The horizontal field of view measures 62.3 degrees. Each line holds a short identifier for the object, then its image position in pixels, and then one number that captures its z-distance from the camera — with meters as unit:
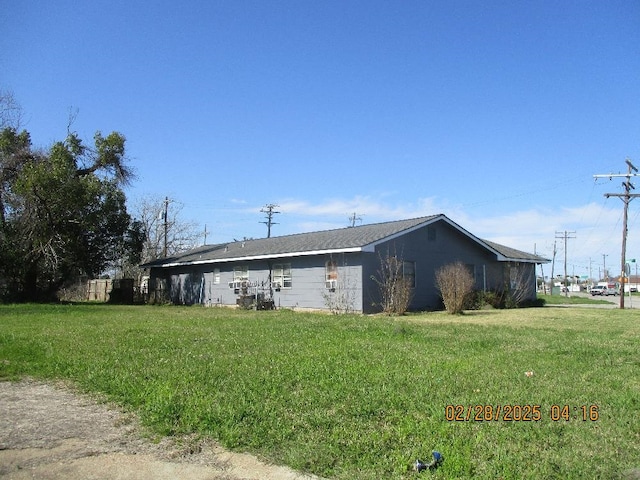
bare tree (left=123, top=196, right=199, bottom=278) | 49.41
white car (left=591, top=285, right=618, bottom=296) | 68.12
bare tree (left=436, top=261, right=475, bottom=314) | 19.40
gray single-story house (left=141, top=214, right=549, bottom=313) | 20.23
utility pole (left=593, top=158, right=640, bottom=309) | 27.45
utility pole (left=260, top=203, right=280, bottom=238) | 58.34
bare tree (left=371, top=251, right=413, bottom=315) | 19.38
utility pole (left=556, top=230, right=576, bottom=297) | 70.00
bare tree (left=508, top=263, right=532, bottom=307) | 25.90
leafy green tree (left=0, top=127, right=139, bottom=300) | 25.88
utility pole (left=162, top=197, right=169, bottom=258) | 44.28
